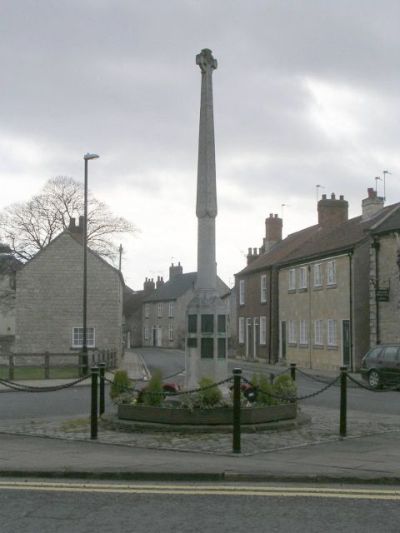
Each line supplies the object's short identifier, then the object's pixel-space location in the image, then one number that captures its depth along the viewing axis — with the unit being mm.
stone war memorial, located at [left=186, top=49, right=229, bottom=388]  14406
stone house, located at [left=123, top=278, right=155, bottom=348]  91062
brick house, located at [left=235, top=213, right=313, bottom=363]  44125
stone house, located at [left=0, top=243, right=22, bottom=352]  58094
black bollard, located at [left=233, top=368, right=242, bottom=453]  9945
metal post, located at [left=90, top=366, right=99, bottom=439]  11188
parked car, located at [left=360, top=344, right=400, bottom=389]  23906
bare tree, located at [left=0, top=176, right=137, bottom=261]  60500
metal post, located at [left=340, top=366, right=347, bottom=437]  11617
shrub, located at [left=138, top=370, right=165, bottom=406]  12531
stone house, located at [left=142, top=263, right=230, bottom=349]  79125
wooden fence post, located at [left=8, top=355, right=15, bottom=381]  26094
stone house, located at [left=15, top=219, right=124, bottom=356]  39875
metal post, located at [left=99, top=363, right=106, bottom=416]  12398
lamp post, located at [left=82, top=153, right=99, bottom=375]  28906
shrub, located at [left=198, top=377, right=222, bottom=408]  11984
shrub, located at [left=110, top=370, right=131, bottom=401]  13009
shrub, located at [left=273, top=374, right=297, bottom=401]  13023
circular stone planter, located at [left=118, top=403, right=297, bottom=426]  11914
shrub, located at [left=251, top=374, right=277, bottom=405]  12659
